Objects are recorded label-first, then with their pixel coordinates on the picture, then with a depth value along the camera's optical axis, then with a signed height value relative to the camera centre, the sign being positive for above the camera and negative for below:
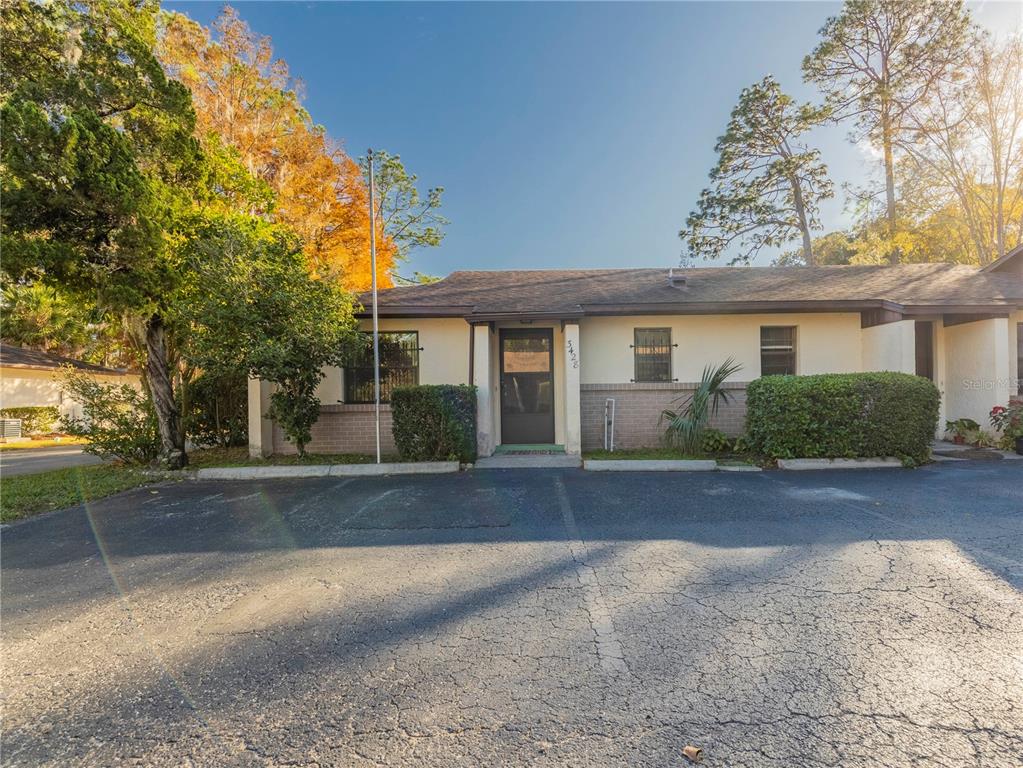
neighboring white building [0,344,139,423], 18.28 +0.56
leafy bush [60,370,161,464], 8.05 -0.55
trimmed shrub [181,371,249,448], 9.72 -0.46
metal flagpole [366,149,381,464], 7.56 +0.70
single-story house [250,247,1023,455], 8.77 +0.73
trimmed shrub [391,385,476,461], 7.71 -0.62
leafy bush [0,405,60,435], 17.73 -0.98
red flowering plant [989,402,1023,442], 8.03 -0.74
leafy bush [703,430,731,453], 8.16 -1.06
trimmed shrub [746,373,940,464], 7.20 -0.58
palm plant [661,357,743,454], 8.20 -0.52
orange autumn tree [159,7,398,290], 14.10 +8.70
